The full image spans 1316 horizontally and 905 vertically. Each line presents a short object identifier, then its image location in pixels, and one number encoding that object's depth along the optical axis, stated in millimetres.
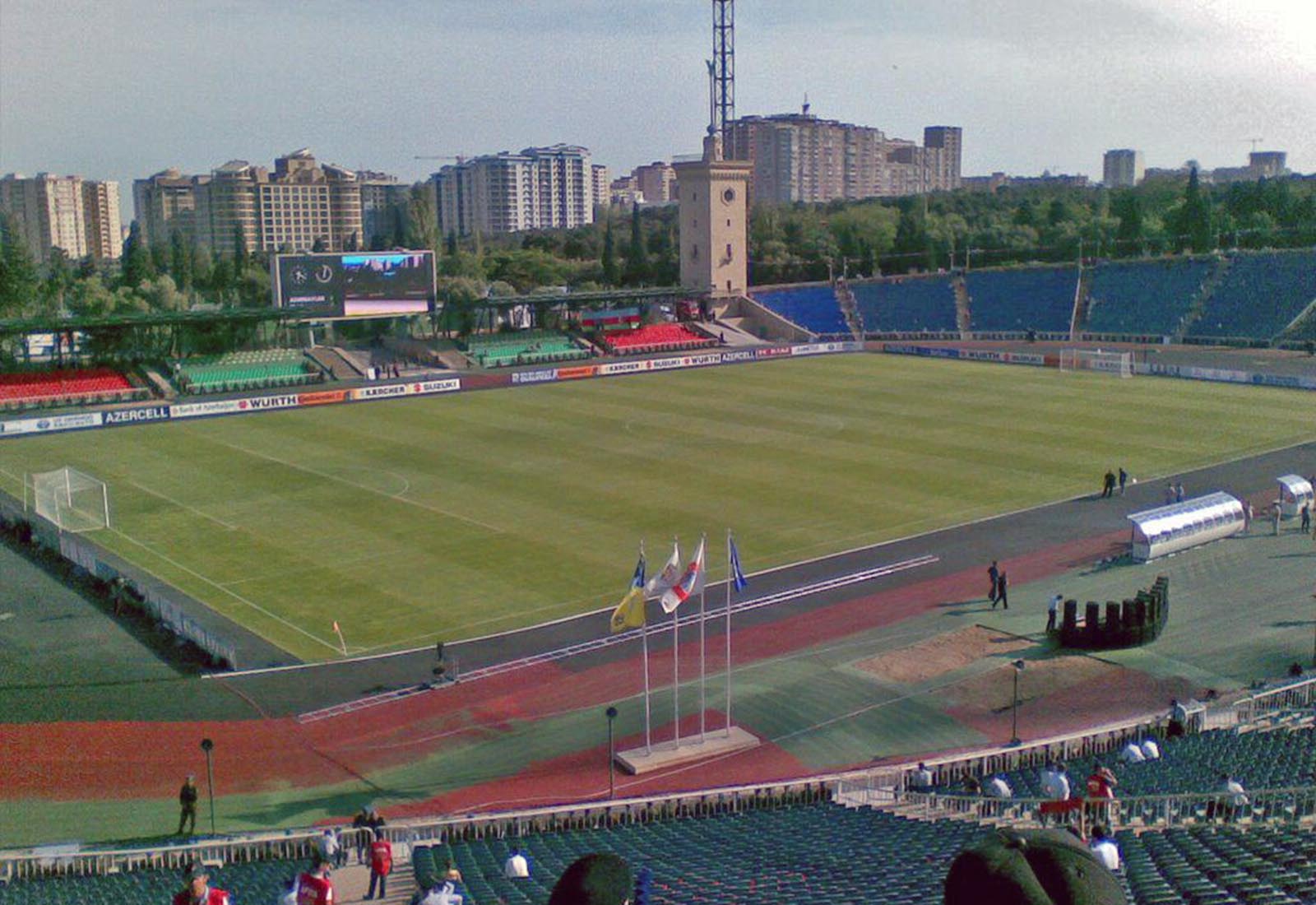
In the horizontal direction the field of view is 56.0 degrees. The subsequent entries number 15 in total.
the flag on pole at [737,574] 26297
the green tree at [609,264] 135750
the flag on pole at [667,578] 24625
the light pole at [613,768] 21969
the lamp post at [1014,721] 24562
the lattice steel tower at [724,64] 154875
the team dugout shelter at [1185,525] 37406
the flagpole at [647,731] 23984
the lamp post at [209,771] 20953
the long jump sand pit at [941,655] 28812
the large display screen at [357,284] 82000
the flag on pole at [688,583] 24469
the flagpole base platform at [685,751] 24250
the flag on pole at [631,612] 23828
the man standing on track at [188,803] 20984
